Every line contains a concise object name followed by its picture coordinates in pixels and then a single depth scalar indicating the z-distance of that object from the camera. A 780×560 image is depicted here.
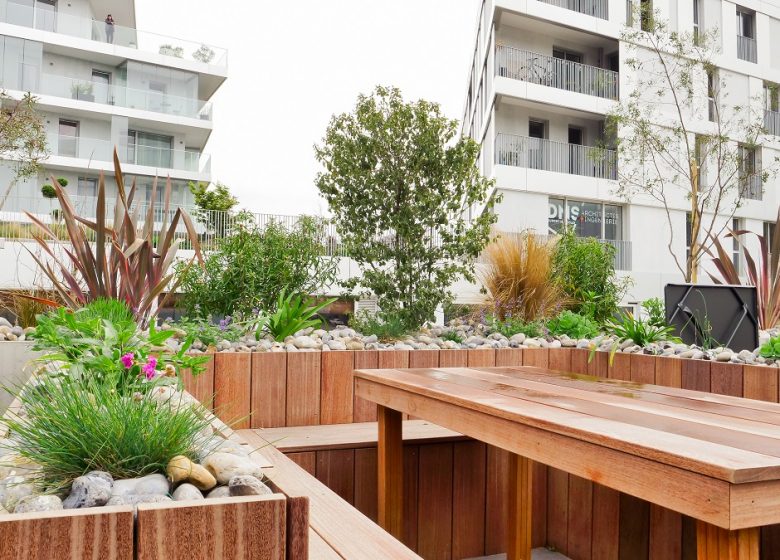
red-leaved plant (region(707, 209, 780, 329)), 5.21
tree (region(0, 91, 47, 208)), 9.80
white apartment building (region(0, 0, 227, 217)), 19.64
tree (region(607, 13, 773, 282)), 12.95
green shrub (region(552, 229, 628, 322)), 7.86
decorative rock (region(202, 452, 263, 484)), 1.11
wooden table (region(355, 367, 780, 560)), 1.13
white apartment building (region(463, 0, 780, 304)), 14.23
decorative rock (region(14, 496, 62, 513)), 0.95
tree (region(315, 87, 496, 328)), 5.54
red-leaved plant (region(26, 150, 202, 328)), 3.21
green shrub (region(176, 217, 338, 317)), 5.97
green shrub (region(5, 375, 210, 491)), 1.12
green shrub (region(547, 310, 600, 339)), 4.57
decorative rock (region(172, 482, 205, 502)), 1.01
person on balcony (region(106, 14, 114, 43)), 21.09
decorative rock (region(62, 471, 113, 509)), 0.96
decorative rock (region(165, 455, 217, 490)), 1.07
